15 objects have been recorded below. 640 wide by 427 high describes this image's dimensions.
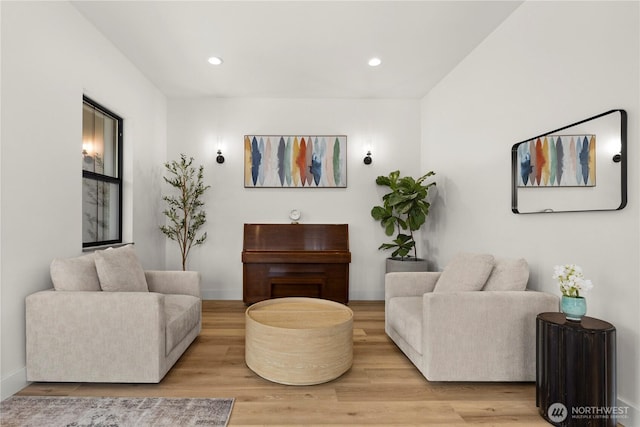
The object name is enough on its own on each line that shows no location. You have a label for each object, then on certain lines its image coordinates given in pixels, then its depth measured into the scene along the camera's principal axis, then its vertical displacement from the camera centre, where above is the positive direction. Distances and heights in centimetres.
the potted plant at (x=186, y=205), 425 +13
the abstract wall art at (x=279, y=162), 447 +71
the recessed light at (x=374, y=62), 340 +157
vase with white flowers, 178 -38
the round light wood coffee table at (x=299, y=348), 213 -85
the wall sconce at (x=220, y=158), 446 +75
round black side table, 165 -78
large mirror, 182 +31
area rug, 176 -107
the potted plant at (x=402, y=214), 398 +3
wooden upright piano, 396 -69
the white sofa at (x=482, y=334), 213 -73
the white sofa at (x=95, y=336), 207 -74
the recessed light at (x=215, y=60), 338 +156
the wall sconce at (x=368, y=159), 450 +76
